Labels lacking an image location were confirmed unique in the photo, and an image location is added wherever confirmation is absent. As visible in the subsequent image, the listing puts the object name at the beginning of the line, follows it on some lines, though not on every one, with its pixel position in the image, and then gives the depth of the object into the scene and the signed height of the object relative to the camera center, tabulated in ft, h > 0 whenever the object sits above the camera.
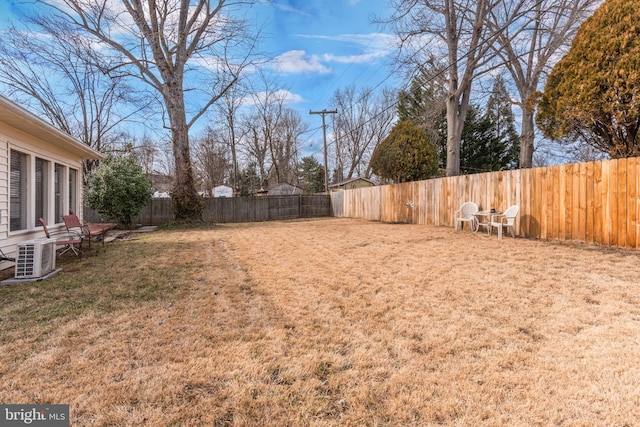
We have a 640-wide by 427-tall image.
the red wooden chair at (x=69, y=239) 17.46 -1.44
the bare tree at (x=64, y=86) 38.06 +20.85
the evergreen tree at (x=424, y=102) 43.62 +20.09
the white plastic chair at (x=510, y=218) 22.13 -0.37
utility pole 66.33 +18.45
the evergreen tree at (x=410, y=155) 42.09 +7.97
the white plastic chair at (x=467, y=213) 27.18 +0.02
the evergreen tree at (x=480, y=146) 69.82 +15.42
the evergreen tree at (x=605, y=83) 16.87 +7.60
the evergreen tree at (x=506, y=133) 73.41 +19.56
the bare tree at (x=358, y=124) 94.68 +27.99
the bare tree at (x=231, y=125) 81.24 +24.93
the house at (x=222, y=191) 94.79 +7.03
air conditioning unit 13.93 -2.01
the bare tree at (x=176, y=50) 34.58 +20.38
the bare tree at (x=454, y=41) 35.17 +20.79
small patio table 24.15 -0.34
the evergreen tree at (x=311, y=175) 110.83 +14.39
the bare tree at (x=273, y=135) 92.68 +25.25
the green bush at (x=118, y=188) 38.24 +3.27
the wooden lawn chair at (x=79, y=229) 20.85 -1.03
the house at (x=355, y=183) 85.66 +8.52
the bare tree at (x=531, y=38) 34.12 +22.03
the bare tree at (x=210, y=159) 97.86 +18.02
